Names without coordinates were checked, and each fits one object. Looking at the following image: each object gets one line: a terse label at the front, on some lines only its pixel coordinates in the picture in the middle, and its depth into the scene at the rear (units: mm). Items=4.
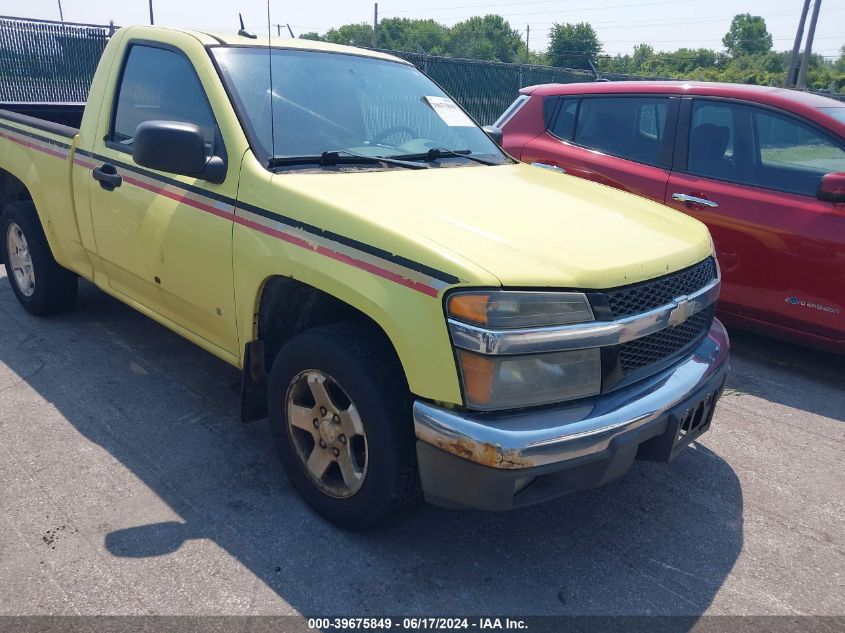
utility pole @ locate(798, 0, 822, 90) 26062
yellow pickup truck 2299
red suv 4340
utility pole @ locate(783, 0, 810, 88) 27047
